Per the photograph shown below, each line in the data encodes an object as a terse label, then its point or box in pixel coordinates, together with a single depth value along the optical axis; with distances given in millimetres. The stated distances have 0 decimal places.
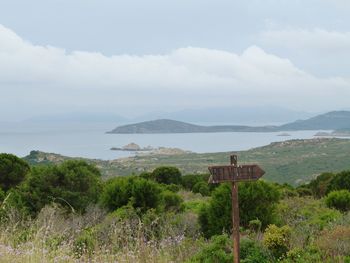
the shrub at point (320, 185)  21656
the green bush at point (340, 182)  20016
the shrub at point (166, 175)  25703
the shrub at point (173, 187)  19791
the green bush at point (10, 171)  16828
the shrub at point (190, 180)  25500
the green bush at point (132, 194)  11398
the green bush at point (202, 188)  20841
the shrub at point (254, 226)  8797
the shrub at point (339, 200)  13602
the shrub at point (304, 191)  21234
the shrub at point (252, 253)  6695
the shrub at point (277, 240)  6750
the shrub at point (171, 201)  12656
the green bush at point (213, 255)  6609
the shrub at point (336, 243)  6717
